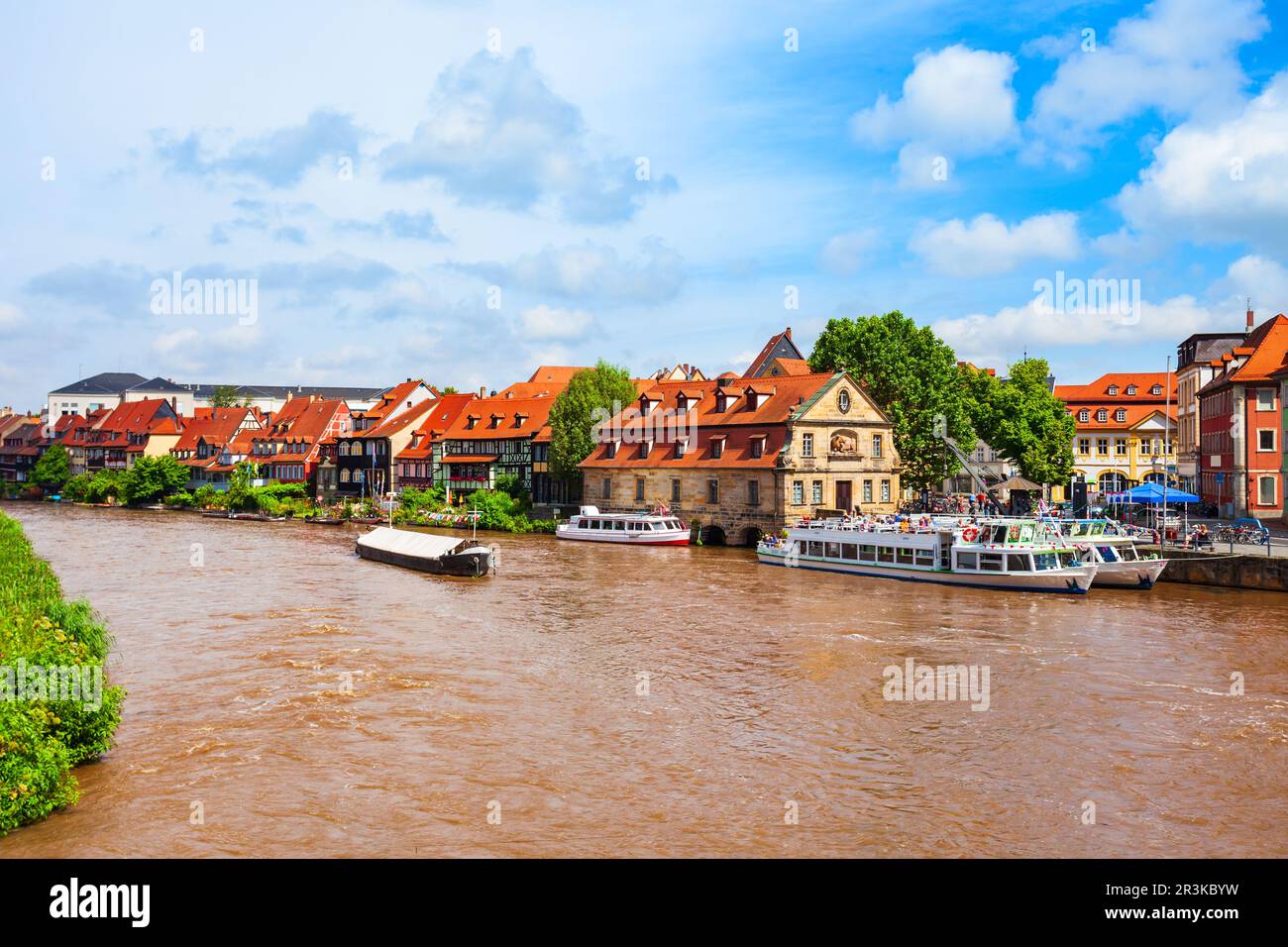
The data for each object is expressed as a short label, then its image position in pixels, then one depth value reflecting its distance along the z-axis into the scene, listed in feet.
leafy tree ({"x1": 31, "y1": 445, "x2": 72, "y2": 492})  393.50
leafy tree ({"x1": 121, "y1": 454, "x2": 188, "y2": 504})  331.57
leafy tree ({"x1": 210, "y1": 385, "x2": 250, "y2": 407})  535.60
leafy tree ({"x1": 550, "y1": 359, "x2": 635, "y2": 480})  236.63
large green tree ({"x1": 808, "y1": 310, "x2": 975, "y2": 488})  207.51
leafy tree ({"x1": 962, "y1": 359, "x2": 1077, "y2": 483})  235.81
